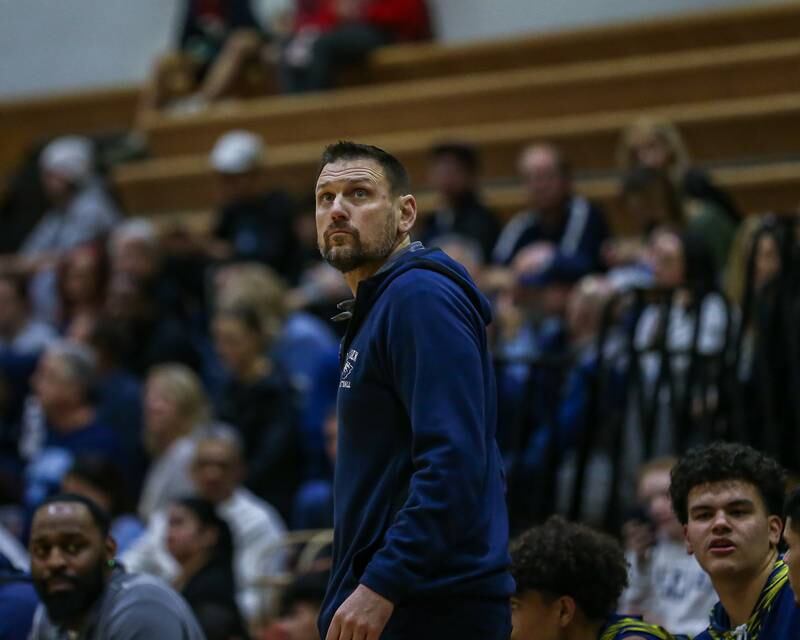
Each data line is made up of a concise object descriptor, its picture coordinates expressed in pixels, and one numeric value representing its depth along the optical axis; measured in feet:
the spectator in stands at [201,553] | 46.01
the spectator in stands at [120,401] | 59.62
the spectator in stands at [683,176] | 54.14
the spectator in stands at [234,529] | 49.78
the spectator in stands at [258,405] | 56.03
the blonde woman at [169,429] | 55.67
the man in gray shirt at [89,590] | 30.91
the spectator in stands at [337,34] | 84.43
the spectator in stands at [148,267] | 68.33
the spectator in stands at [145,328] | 65.46
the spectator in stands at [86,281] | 71.05
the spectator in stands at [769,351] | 41.06
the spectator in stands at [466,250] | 56.70
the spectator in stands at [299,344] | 56.49
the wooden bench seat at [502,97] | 74.18
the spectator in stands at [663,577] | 37.63
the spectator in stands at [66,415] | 58.03
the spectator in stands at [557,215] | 60.95
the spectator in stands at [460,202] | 65.46
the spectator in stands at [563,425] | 44.37
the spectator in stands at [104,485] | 49.93
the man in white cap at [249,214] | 70.28
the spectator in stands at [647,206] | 53.93
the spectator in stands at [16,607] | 33.24
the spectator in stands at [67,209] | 78.59
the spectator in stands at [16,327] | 69.87
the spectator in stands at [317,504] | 51.52
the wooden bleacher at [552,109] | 71.20
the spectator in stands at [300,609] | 42.06
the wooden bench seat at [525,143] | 70.79
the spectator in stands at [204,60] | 90.07
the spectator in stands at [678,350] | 42.73
